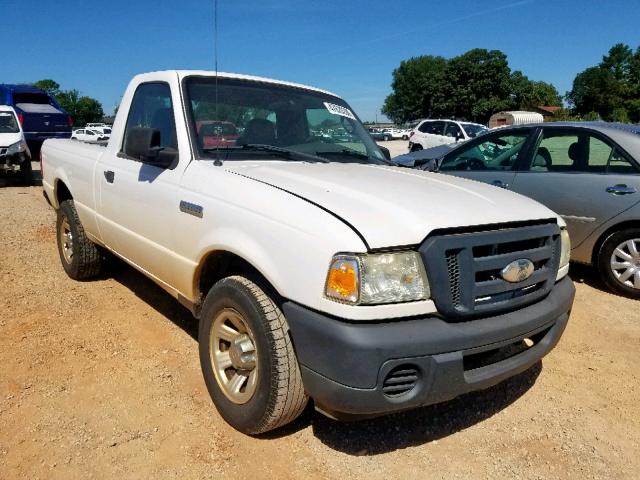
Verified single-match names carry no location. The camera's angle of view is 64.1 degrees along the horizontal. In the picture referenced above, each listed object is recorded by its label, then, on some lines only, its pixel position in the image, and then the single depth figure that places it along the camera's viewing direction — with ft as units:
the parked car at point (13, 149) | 39.04
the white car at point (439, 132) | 57.00
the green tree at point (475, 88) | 217.15
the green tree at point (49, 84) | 289.25
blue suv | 58.08
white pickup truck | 6.66
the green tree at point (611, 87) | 233.76
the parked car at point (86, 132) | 116.28
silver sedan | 15.19
